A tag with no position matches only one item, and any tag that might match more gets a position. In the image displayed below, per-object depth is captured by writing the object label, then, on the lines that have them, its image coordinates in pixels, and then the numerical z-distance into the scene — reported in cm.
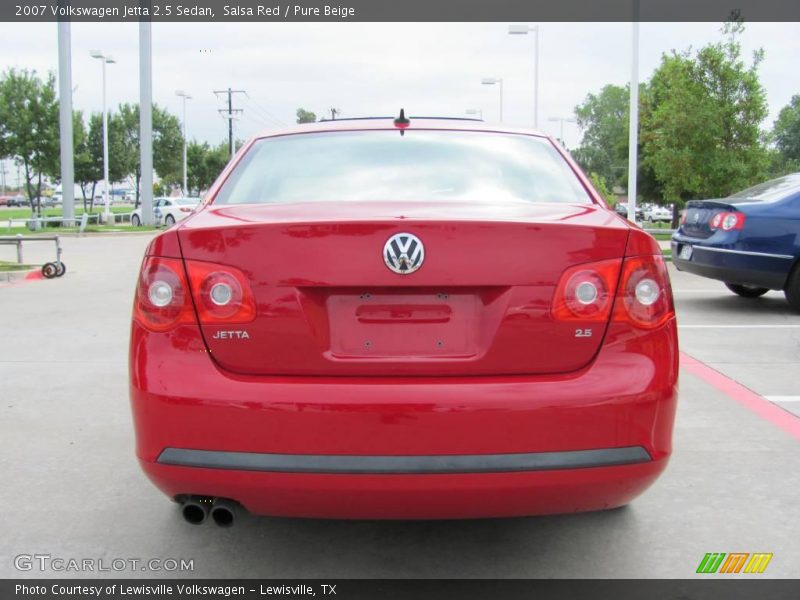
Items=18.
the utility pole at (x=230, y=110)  7650
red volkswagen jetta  262
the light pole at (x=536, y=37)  2920
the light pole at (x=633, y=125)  2092
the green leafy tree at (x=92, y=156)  5432
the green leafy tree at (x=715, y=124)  2211
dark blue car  952
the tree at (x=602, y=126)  10988
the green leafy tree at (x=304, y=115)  11411
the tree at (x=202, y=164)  7356
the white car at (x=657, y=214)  7967
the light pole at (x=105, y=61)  4282
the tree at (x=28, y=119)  3741
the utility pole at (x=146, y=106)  3064
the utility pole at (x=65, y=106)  2809
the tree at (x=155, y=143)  5438
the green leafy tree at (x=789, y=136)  8488
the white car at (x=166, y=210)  3852
